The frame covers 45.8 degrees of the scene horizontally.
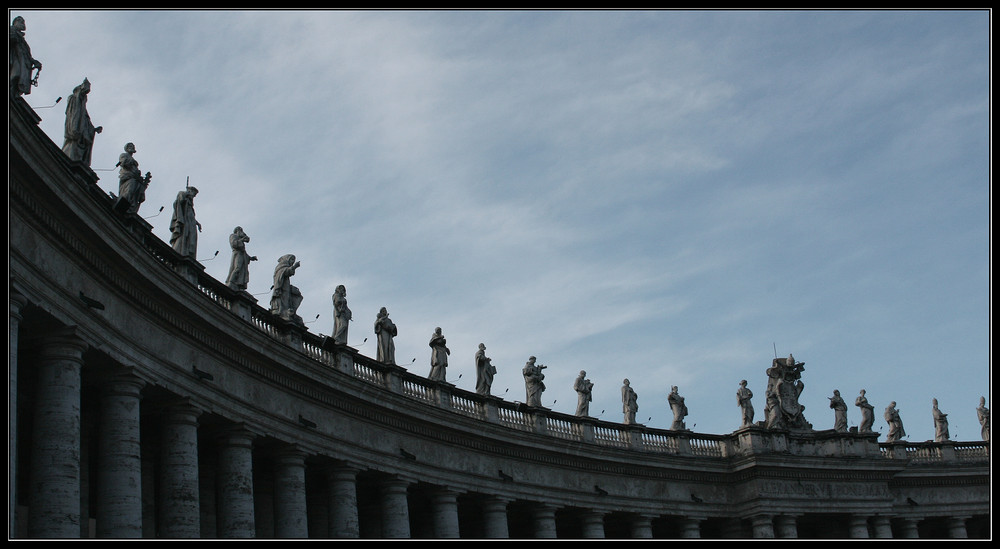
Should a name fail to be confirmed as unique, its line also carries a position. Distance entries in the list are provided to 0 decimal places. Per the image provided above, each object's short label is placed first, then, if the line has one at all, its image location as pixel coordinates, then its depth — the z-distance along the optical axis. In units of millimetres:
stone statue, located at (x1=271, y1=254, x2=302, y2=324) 45969
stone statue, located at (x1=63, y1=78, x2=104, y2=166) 33469
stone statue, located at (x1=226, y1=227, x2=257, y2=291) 42719
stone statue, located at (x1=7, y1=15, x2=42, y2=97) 29672
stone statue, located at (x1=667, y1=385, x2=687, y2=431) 69062
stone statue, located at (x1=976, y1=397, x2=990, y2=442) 80731
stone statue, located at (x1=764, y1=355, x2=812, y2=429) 71750
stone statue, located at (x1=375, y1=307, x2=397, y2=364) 51469
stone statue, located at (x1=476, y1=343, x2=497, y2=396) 57844
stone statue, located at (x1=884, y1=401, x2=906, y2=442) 78688
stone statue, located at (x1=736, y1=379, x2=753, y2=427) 71188
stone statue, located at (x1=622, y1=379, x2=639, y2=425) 66250
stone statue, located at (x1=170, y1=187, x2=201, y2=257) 39750
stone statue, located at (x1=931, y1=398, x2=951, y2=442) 80312
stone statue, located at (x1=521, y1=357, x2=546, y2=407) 60781
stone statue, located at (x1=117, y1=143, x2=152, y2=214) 36188
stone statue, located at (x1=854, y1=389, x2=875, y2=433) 75625
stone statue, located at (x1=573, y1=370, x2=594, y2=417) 63469
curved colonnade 30266
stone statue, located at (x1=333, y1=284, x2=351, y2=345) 48312
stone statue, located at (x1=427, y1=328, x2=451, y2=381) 54262
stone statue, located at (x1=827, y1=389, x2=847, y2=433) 73312
